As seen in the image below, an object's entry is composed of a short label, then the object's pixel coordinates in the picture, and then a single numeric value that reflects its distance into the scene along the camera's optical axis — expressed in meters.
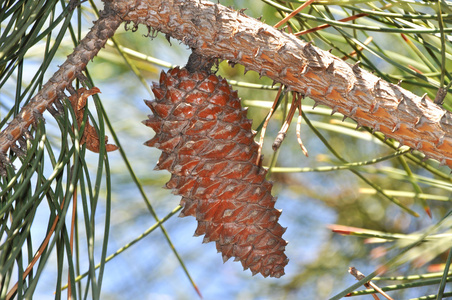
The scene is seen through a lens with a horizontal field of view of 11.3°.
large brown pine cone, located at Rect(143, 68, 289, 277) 0.99
